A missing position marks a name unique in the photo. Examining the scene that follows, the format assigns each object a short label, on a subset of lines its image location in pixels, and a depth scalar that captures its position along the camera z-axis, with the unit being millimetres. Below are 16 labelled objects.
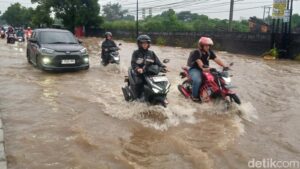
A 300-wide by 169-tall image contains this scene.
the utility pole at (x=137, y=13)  42016
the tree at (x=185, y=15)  84919
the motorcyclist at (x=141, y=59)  7184
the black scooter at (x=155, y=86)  6855
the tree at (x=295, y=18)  59197
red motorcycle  7438
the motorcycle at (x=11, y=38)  30031
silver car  12836
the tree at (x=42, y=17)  53562
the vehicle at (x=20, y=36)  33188
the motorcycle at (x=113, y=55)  14453
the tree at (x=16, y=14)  98000
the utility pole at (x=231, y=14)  32125
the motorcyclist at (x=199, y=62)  7867
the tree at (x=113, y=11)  105125
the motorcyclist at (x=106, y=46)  14461
